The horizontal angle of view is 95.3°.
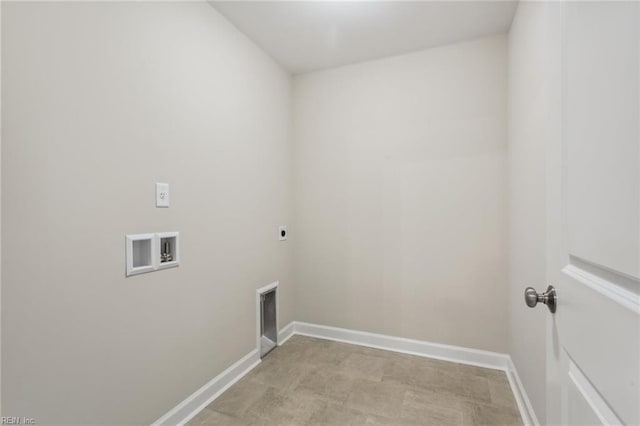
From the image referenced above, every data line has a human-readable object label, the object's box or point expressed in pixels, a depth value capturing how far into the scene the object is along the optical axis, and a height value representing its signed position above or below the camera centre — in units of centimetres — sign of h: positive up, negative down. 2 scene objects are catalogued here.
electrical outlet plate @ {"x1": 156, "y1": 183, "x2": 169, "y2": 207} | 155 +10
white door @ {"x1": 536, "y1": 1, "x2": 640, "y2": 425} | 43 -2
